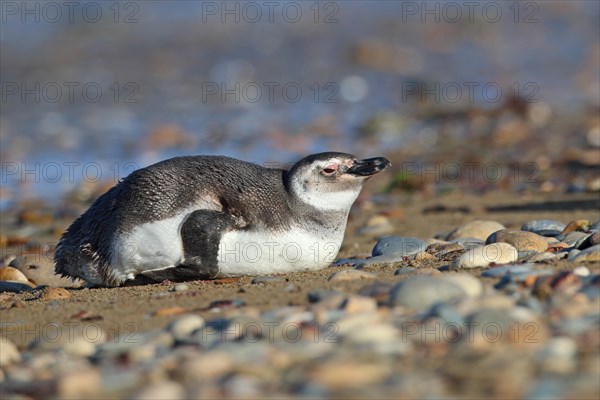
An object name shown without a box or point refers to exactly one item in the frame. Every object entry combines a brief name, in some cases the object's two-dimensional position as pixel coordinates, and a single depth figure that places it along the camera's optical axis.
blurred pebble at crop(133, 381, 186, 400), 7.45
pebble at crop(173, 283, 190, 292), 12.11
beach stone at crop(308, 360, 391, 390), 7.47
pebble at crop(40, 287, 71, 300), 12.30
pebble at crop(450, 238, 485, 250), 13.92
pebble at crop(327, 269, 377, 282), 11.45
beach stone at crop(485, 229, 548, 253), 12.89
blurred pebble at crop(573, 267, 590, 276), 10.32
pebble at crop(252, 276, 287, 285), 12.09
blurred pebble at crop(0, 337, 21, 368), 9.38
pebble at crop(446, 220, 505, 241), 15.19
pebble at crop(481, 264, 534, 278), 10.70
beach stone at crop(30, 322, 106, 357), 9.55
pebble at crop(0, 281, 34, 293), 14.10
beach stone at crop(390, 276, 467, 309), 9.51
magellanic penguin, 12.65
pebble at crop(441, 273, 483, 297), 9.67
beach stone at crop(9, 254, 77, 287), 15.00
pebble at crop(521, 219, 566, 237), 14.84
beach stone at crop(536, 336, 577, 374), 7.74
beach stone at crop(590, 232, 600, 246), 12.22
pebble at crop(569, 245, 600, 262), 11.30
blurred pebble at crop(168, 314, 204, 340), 9.56
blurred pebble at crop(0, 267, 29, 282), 14.77
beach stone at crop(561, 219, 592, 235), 14.30
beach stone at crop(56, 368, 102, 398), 7.83
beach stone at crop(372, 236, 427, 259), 13.43
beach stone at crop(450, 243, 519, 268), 11.83
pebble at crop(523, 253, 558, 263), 11.86
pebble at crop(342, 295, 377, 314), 9.46
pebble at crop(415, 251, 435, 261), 13.09
